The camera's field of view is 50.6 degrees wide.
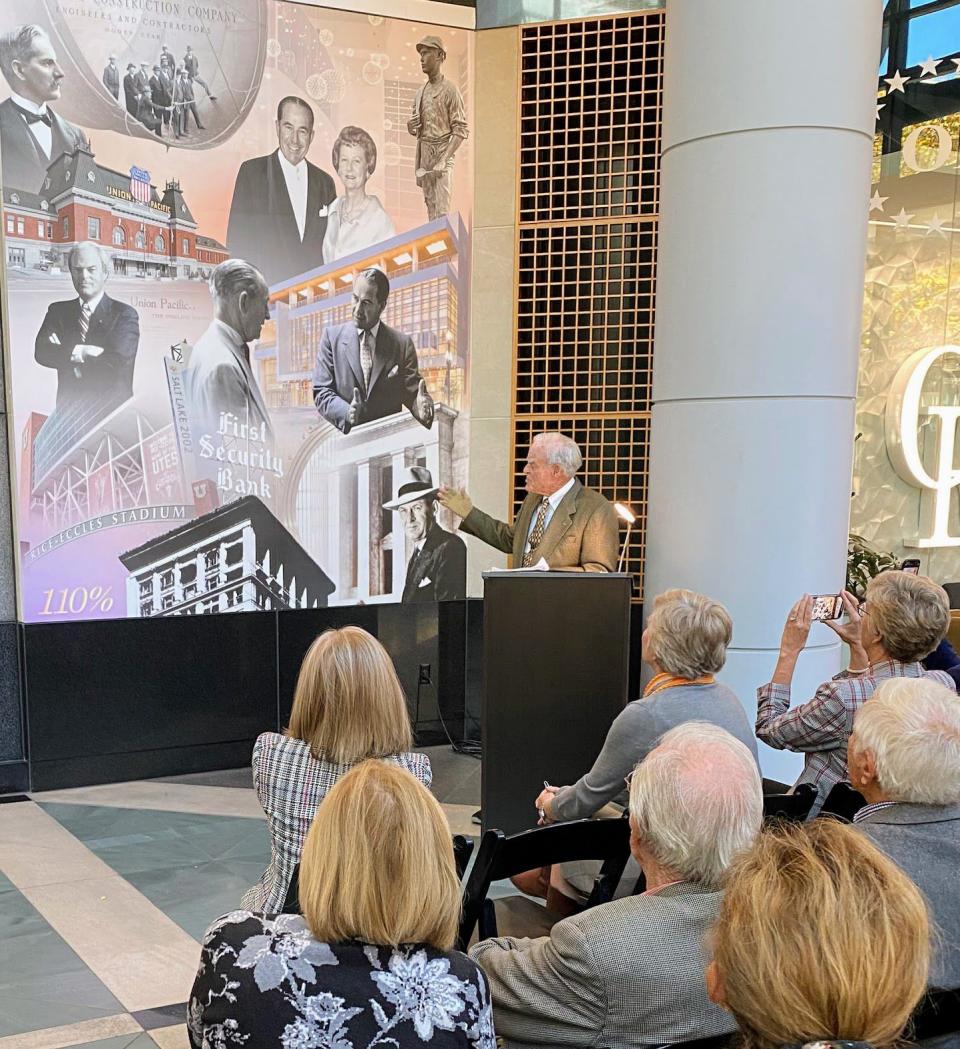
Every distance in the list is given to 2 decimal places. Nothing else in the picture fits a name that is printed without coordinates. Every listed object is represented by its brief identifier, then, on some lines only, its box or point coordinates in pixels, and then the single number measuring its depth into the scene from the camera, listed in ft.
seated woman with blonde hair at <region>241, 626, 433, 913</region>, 7.55
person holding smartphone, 8.67
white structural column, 12.36
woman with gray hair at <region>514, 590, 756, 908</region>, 8.77
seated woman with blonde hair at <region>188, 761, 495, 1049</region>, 4.53
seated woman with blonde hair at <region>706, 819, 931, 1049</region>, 3.19
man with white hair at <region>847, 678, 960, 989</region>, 5.91
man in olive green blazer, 14.11
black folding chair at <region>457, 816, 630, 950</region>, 6.21
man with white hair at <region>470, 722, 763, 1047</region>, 4.91
